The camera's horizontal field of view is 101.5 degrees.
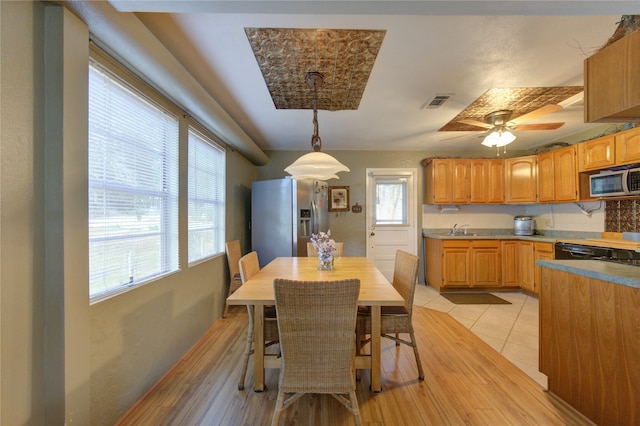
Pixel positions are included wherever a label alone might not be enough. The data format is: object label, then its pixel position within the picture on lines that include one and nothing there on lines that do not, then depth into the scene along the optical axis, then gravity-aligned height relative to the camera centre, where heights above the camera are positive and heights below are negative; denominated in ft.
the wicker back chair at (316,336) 4.30 -2.11
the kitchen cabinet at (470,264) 13.76 -2.70
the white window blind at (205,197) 8.80 +0.65
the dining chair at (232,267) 10.57 -2.18
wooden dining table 5.20 -1.70
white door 15.78 -0.12
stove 8.90 -1.50
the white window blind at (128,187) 4.87 +0.62
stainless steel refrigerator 12.48 -0.16
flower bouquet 7.63 -1.13
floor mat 12.35 -4.27
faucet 15.18 -0.92
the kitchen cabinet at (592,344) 4.43 -2.57
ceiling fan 9.48 +3.33
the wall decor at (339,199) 15.78 +0.87
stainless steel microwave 9.14 +1.08
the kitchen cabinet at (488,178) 14.53 +1.92
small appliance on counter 14.34 -0.71
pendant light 7.03 +1.36
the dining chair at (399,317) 6.40 -2.55
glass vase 7.66 -1.43
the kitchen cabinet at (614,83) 4.35 +2.29
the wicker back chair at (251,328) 6.14 -2.71
